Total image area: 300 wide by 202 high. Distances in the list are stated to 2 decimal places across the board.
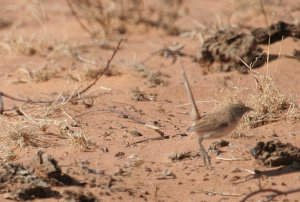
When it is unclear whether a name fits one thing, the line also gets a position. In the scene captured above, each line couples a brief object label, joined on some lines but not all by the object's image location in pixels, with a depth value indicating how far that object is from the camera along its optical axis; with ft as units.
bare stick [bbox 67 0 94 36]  72.99
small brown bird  34.71
